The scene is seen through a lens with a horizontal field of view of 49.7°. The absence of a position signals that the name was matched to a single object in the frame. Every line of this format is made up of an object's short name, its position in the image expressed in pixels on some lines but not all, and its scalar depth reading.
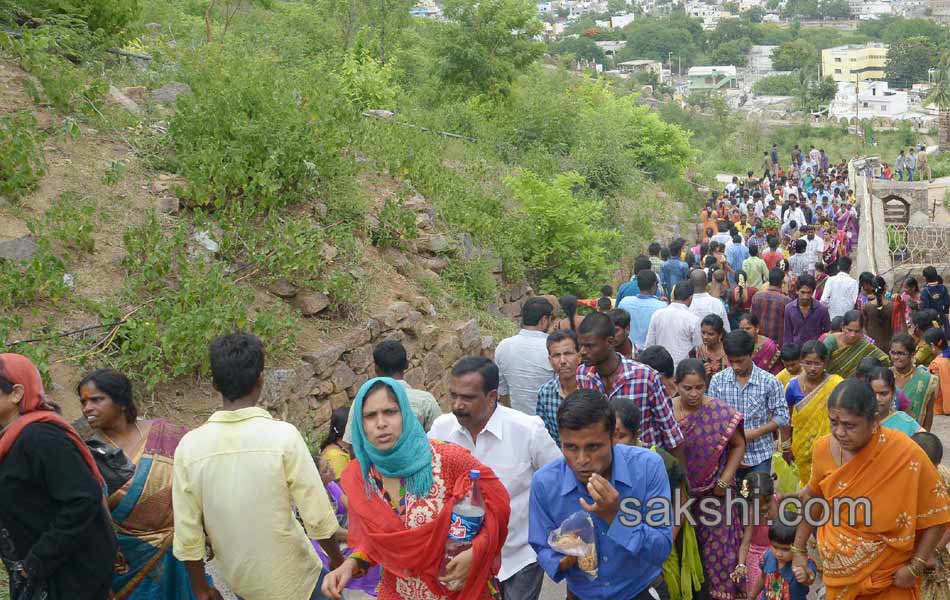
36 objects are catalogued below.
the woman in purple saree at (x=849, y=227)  21.59
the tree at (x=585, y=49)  126.94
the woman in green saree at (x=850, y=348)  7.93
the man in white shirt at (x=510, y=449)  4.80
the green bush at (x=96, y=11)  10.48
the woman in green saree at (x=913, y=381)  7.28
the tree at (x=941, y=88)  75.25
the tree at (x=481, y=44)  19.67
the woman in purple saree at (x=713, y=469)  5.67
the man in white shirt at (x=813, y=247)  14.58
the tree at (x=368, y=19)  24.19
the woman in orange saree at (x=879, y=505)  4.46
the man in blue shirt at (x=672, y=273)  12.16
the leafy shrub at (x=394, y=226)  10.59
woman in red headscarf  3.95
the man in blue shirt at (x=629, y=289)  10.59
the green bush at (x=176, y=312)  7.30
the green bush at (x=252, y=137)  9.17
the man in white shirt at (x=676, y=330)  8.49
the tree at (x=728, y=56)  159.62
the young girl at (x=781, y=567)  5.28
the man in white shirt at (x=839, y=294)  10.86
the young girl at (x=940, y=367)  8.64
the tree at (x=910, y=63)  127.19
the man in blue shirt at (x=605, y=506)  3.98
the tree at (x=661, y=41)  155.38
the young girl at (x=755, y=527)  5.70
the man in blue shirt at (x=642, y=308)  9.30
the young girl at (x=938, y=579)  4.60
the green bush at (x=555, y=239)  14.11
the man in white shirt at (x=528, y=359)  6.85
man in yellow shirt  4.07
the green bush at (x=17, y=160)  8.16
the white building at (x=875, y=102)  87.00
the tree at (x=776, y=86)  118.19
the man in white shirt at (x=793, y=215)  19.72
